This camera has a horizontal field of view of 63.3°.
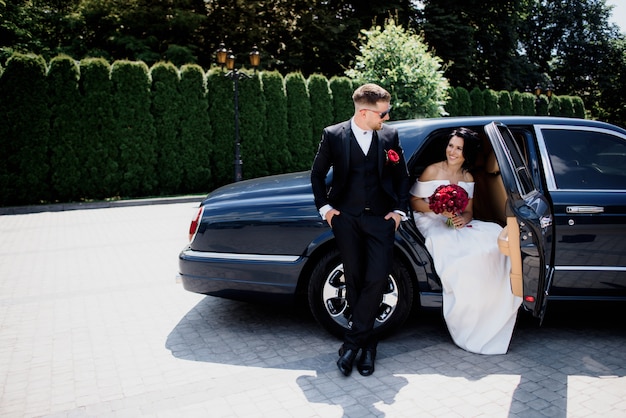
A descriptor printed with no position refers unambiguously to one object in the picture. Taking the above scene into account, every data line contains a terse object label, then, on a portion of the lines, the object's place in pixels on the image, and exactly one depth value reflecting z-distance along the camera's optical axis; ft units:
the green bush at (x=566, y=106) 97.19
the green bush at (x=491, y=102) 83.30
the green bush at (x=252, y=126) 59.00
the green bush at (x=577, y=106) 99.59
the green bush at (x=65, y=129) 47.16
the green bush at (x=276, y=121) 60.75
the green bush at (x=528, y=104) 90.12
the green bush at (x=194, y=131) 54.95
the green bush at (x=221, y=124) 57.00
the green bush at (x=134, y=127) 50.55
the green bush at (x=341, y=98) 65.57
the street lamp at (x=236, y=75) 53.98
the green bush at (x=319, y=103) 63.93
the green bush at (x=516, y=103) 88.38
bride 13.44
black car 13.38
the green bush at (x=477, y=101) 81.46
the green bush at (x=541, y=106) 94.02
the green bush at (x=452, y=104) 77.18
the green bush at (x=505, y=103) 85.99
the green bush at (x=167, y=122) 53.16
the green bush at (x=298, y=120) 62.23
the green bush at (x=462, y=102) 78.79
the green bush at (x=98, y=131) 48.75
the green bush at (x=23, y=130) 44.83
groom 12.10
